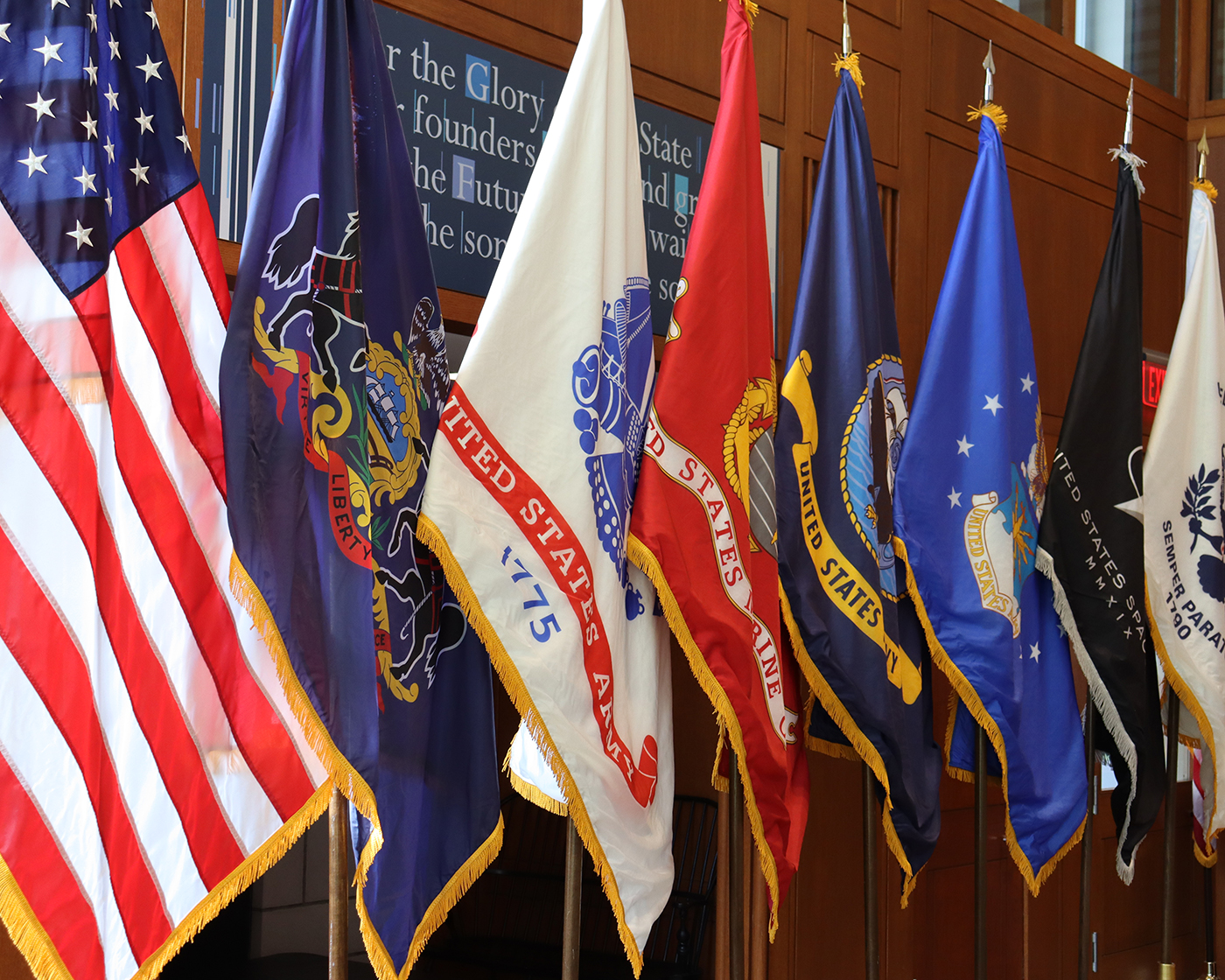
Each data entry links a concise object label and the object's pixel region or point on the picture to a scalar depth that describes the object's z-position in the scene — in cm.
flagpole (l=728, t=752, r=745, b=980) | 266
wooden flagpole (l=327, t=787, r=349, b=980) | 205
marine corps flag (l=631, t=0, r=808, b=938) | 242
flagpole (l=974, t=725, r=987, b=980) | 309
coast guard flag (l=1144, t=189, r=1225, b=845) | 350
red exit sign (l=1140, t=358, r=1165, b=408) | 487
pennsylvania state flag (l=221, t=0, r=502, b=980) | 198
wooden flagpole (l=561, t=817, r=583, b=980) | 241
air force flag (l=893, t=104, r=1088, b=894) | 298
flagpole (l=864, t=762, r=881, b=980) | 296
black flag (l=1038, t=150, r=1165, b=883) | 324
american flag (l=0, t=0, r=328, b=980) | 183
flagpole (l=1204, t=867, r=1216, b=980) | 430
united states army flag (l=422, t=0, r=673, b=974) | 218
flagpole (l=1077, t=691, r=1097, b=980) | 335
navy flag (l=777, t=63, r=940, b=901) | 273
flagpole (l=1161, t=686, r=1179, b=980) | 366
